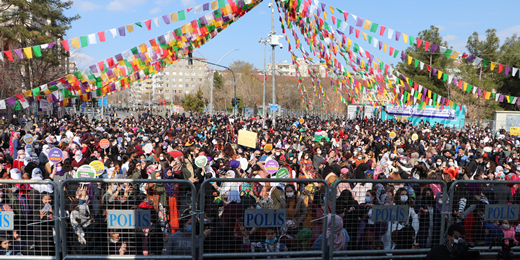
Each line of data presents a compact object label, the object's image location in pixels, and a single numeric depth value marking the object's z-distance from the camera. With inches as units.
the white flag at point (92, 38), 412.8
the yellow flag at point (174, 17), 432.5
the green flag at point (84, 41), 409.4
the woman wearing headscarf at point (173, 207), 180.9
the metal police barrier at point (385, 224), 184.4
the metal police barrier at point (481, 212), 189.9
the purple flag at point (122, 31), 428.8
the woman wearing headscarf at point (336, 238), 183.0
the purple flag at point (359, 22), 455.7
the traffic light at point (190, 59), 757.9
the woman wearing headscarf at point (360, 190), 193.3
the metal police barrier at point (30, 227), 171.2
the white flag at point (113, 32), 424.0
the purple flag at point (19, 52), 393.7
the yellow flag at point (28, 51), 390.1
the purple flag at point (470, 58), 450.9
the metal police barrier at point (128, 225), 172.1
